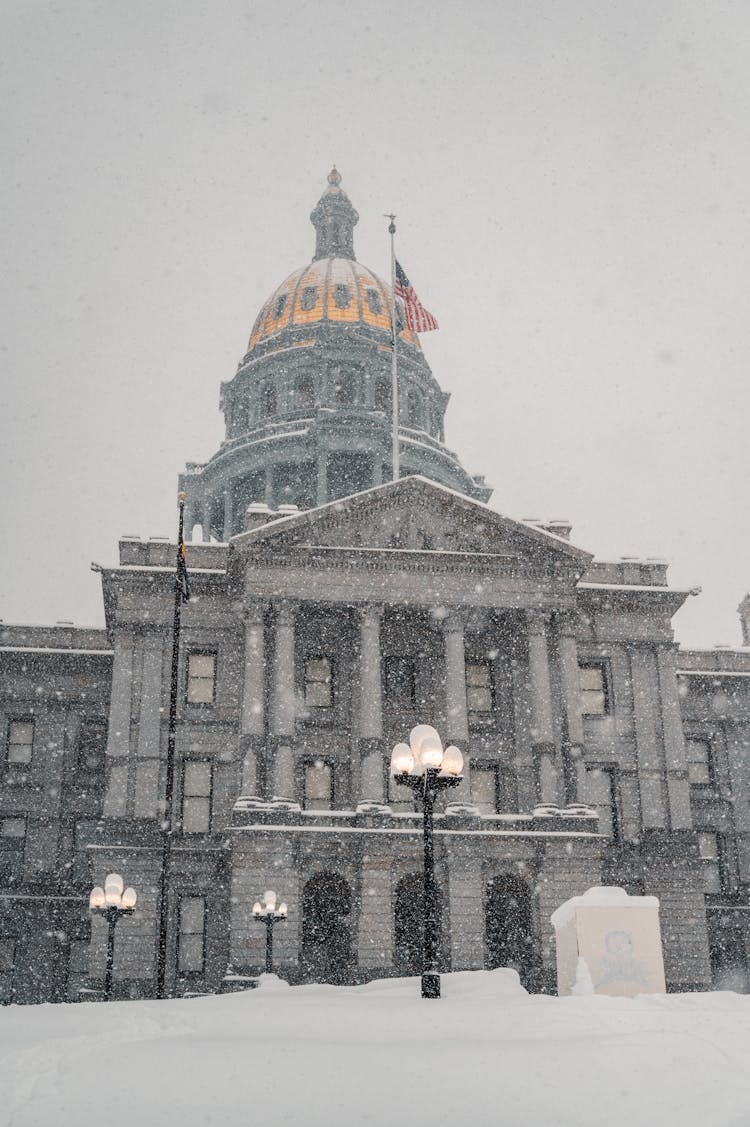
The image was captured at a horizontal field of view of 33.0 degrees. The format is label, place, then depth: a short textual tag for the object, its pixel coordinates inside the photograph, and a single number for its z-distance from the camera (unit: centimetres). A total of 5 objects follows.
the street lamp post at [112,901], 2955
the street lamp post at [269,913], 3550
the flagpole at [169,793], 2438
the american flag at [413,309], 5169
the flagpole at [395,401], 4997
